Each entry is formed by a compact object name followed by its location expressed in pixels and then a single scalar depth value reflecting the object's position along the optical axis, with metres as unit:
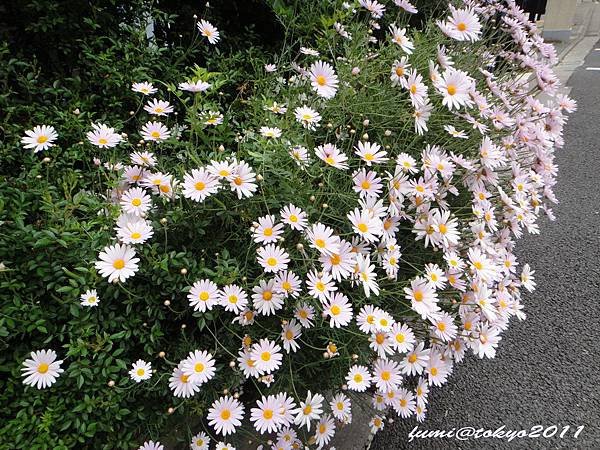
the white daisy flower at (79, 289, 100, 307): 1.19
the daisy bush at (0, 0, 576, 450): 1.23
